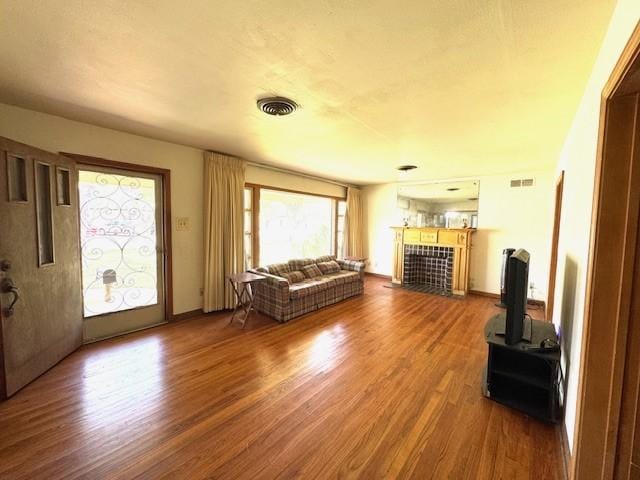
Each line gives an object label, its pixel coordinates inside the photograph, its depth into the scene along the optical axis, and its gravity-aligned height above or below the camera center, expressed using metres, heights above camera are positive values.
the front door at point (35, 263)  2.02 -0.38
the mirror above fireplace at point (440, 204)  5.34 +0.56
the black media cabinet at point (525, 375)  1.86 -1.08
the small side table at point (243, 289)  3.56 -1.02
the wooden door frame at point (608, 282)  1.15 -0.22
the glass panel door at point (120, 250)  3.01 -0.35
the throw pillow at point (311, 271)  4.60 -0.79
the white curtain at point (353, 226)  6.55 +0.03
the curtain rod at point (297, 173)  4.51 +1.03
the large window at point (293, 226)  4.85 +0.00
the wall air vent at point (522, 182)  4.68 +0.89
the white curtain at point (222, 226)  3.82 -0.04
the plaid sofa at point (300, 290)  3.70 -1.00
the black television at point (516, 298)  2.01 -0.51
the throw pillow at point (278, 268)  4.16 -0.70
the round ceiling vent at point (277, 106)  2.16 +1.01
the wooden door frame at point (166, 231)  3.36 -0.12
